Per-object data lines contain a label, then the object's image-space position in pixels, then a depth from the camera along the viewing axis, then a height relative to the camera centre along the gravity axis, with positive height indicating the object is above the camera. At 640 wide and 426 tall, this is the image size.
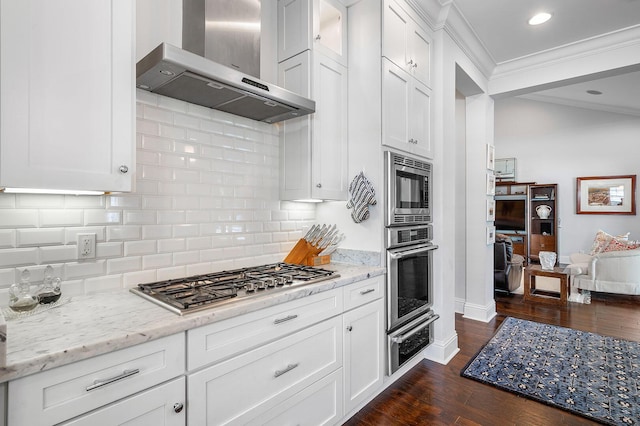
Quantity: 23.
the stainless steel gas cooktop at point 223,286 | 1.36 -0.35
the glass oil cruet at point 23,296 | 1.22 -0.31
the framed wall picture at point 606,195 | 7.17 +0.48
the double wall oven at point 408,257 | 2.37 -0.32
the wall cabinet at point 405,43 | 2.40 +1.37
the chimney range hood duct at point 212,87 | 1.44 +0.66
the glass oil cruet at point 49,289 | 1.32 -0.30
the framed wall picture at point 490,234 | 4.09 -0.24
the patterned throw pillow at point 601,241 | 5.57 -0.46
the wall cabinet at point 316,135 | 2.25 +0.58
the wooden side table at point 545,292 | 4.64 -1.06
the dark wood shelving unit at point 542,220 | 8.06 -0.11
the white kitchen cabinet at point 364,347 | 2.01 -0.86
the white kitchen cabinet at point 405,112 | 2.38 +0.82
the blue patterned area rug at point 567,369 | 2.26 -1.28
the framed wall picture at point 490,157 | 4.11 +0.75
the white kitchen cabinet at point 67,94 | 1.10 +0.44
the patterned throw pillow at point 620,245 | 5.15 -0.47
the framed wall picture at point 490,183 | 4.12 +0.41
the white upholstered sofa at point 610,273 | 4.90 -0.88
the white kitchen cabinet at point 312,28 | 2.22 +1.35
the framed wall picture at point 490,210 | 4.13 +0.07
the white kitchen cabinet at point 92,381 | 0.90 -0.51
